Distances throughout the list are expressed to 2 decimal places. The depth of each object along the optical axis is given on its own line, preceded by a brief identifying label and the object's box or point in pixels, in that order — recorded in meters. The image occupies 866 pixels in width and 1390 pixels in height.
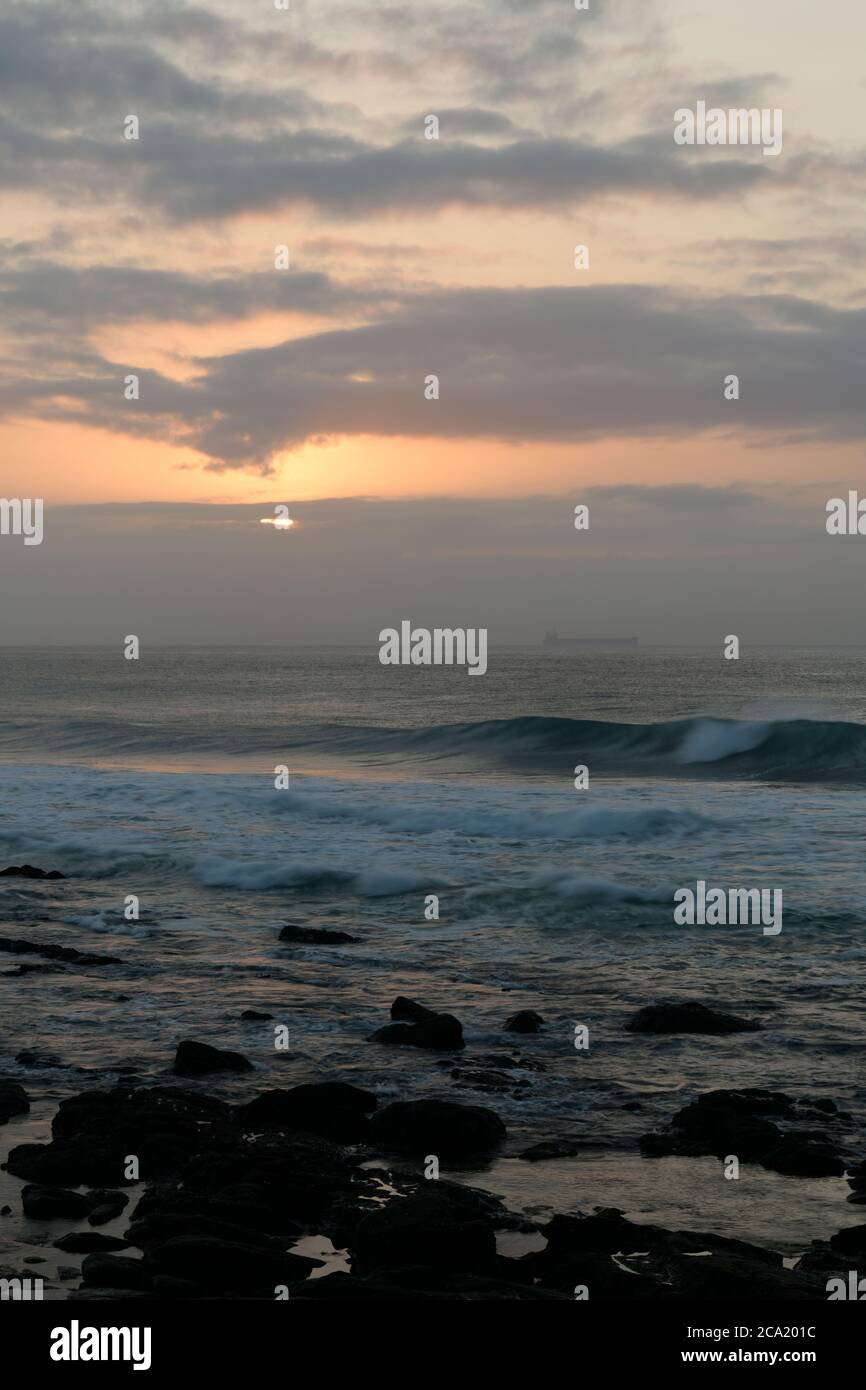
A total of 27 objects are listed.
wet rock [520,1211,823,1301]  7.48
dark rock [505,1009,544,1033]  13.48
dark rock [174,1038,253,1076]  12.15
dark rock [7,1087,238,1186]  9.52
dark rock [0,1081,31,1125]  10.85
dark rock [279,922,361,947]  18.05
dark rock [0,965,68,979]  16.27
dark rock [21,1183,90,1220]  8.78
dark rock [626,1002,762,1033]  13.42
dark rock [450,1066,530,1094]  11.71
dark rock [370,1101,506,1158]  10.18
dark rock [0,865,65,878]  24.16
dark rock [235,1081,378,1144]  10.52
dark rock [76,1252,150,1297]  7.53
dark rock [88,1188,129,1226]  8.70
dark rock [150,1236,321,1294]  7.72
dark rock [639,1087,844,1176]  9.73
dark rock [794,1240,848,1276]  8.00
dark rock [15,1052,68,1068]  12.45
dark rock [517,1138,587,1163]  10.00
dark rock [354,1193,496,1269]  8.01
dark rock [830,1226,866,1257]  8.24
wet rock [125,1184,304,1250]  8.29
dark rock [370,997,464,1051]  13.03
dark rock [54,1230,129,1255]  8.17
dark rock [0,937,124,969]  16.91
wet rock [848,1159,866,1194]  9.30
